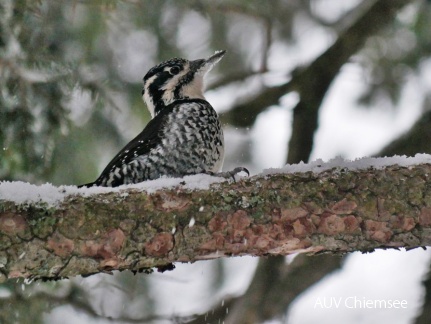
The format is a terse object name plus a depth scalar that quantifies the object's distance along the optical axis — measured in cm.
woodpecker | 784
